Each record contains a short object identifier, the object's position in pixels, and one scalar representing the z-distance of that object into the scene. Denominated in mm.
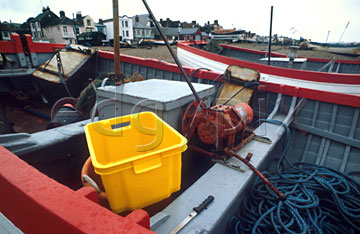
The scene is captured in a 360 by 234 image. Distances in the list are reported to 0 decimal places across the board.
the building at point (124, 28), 45938
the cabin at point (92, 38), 35031
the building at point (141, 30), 49312
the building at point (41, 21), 44500
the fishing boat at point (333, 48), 14727
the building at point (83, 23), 45875
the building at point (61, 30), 41781
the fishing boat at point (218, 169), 886
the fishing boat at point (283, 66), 5289
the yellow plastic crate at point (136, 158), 1311
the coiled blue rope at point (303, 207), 1904
